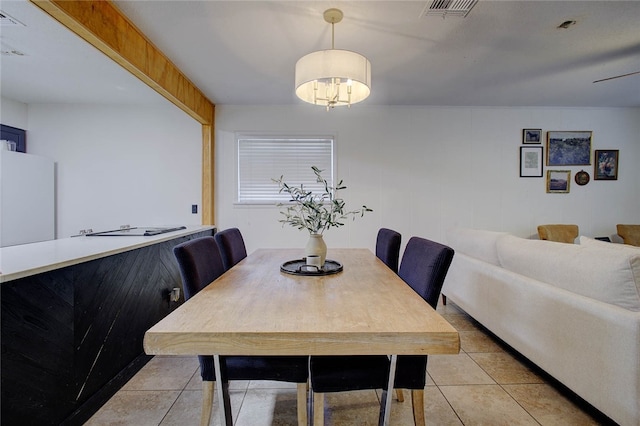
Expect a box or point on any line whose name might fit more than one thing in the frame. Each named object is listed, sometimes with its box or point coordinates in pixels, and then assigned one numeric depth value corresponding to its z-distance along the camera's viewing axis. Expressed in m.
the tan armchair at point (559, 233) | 3.58
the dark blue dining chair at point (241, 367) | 1.29
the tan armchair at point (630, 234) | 3.52
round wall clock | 3.86
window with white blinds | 3.73
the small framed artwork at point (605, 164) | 3.88
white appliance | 2.88
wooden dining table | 0.92
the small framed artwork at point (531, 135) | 3.84
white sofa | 1.35
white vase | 1.76
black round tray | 1.67
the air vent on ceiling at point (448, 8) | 1.80
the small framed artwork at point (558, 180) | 3.86
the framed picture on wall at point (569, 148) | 3.84
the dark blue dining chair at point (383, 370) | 1.23
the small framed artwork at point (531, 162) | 3.85
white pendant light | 1.60
